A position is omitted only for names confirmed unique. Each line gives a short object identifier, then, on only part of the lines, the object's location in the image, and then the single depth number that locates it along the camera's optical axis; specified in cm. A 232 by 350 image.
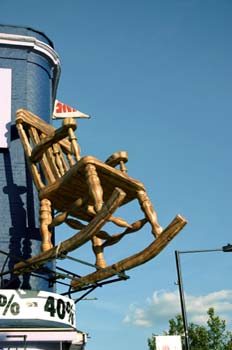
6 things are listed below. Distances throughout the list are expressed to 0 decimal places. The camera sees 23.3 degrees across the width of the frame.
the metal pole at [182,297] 1462
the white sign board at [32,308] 1226
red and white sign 1867
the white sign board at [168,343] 1589
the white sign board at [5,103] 1465
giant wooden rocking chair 1129
